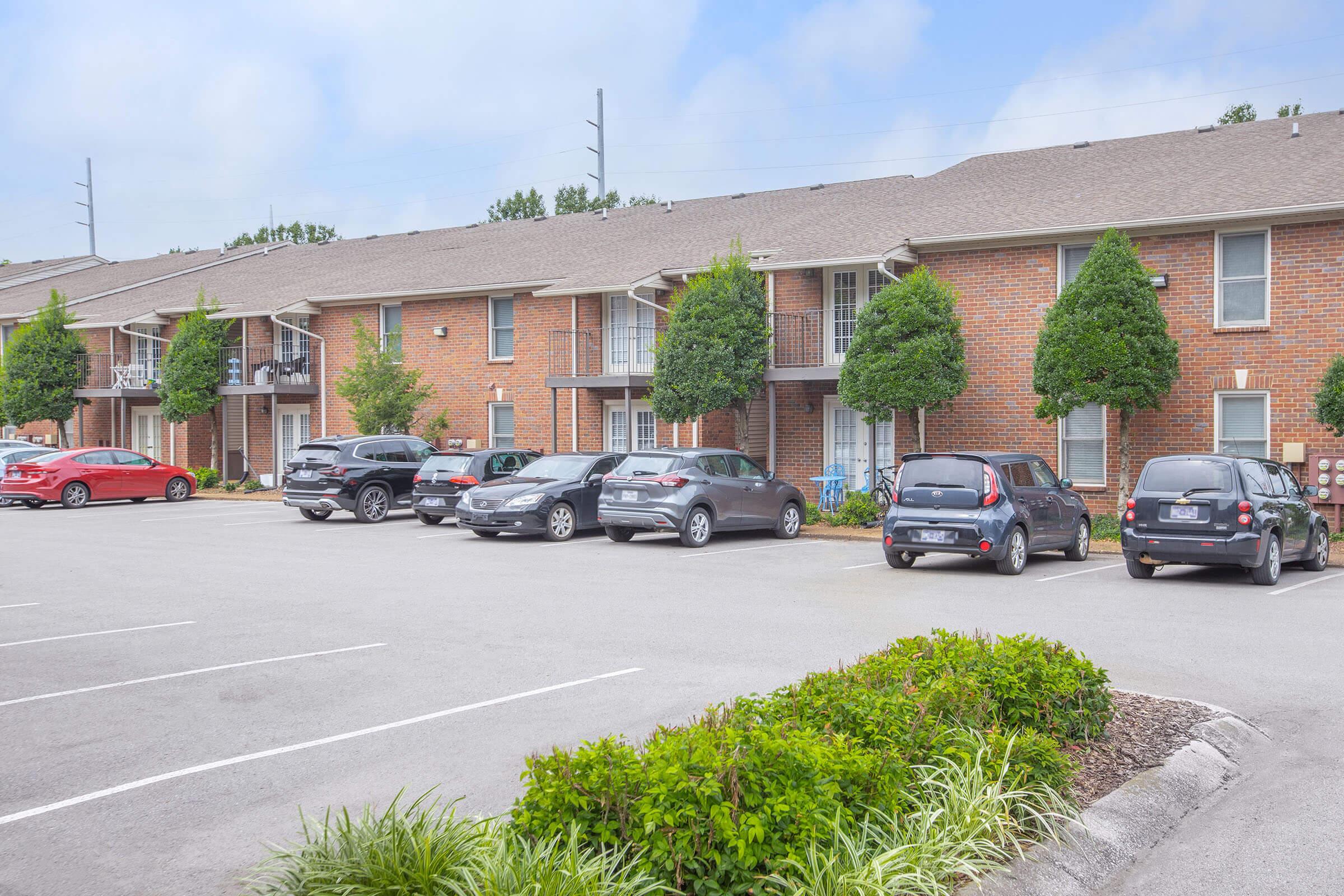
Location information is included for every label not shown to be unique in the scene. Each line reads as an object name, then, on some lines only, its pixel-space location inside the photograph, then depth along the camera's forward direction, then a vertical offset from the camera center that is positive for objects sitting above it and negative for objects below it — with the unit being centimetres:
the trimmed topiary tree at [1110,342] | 1881 +129
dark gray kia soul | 1464 -109
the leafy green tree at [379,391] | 2903 +84
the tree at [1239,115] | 4316 +1117
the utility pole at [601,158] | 5997 +1336
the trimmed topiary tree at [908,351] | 2086 +129
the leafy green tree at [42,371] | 3694 +170
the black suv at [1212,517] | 1349 -110
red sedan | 2748 -125
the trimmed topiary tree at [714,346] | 2322 +154
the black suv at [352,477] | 2288 -101
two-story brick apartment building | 1988 +271
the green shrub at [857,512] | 2153 -160
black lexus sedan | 1905 -123
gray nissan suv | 1806 -111
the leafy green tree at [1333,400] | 1781 +33
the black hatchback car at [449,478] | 2166 -96
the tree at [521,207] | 6375 +1166
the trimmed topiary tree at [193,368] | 3359 +162
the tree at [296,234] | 6981 +1128
